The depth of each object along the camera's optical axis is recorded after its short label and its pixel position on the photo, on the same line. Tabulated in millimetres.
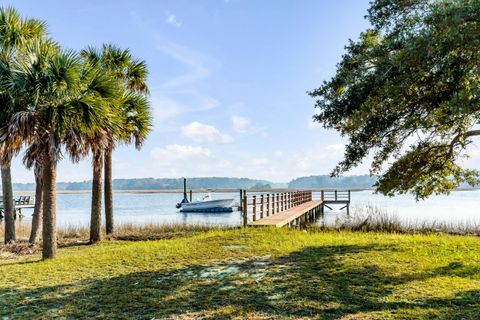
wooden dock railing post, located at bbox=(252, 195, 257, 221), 15096
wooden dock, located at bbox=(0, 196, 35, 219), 33569
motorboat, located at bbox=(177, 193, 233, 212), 40875
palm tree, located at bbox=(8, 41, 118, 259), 8977
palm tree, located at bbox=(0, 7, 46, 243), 9195
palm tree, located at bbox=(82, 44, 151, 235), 14383
